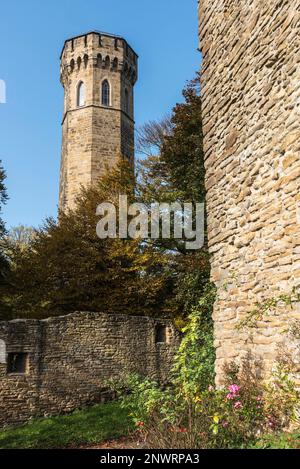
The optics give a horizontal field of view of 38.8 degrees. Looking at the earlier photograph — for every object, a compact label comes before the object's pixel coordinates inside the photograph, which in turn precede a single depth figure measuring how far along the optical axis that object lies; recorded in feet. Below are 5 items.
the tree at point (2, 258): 55.56
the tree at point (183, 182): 45.06
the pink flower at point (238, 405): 15.28
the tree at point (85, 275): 52.85
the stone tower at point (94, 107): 84.89
